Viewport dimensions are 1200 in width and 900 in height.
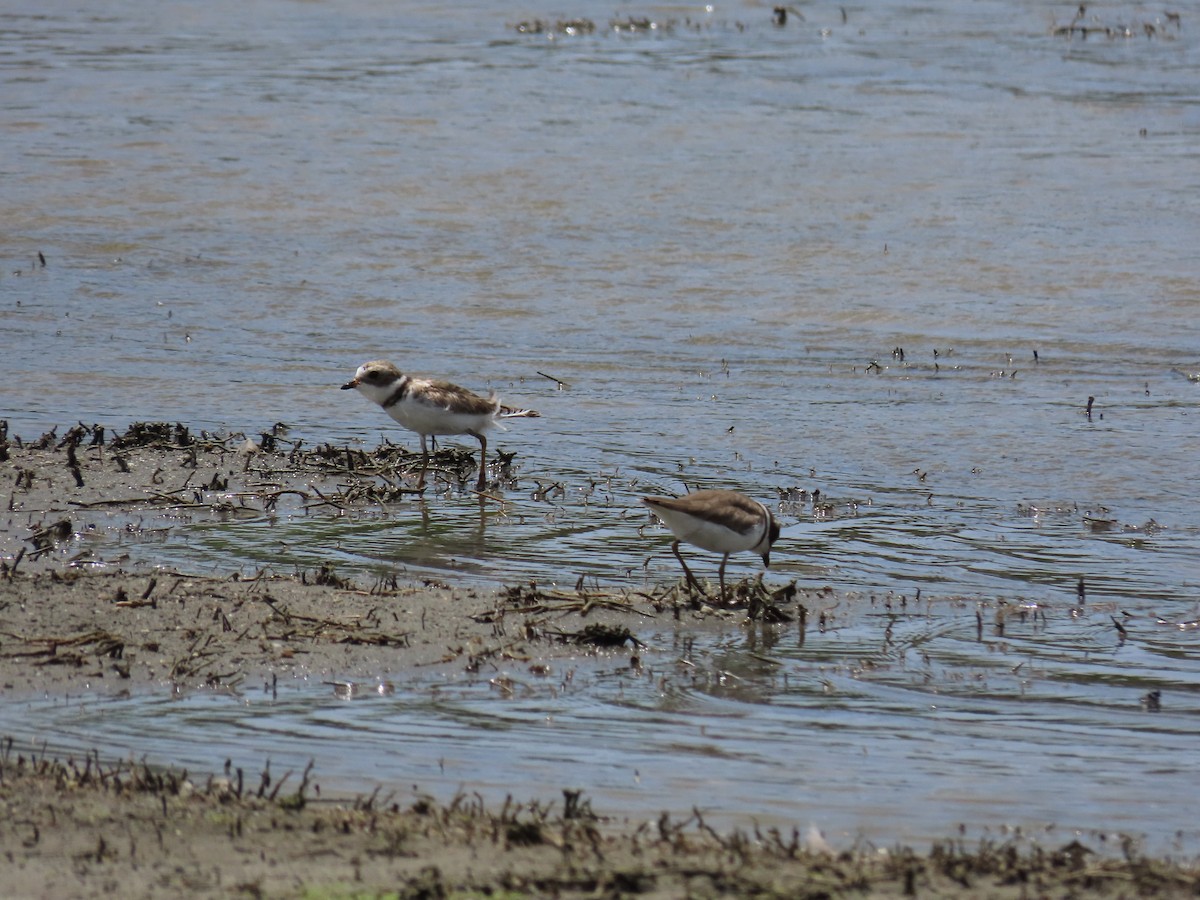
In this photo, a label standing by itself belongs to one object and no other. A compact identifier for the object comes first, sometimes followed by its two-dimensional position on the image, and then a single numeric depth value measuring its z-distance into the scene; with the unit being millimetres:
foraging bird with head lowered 16203
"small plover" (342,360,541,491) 20828
